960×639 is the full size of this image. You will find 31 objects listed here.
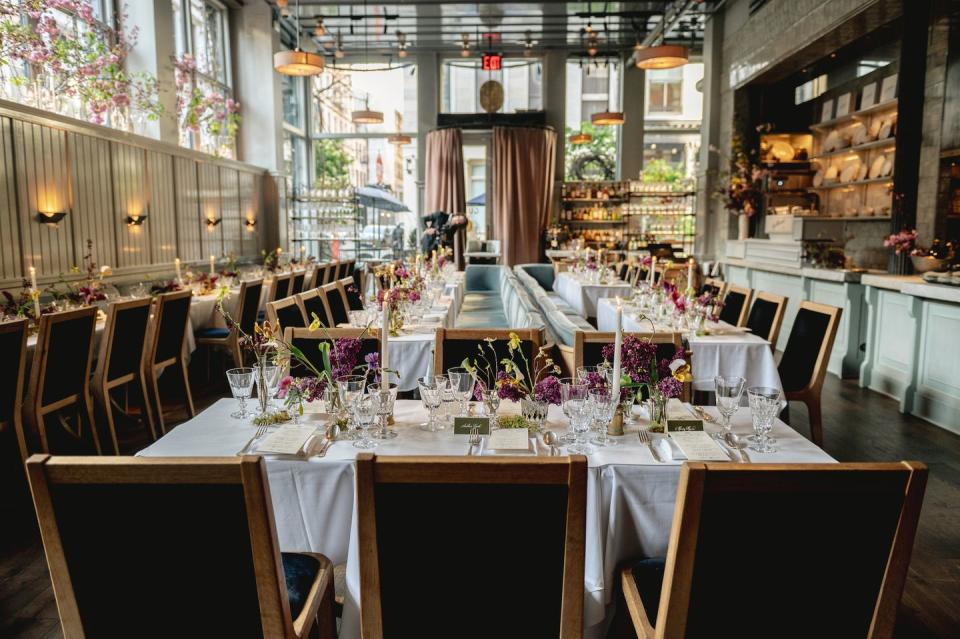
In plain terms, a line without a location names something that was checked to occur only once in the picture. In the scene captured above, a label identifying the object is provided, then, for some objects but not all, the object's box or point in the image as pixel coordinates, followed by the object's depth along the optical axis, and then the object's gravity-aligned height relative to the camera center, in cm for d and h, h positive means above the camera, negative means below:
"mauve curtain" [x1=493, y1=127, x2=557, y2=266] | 1320 +86
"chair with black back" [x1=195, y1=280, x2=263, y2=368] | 555 -80
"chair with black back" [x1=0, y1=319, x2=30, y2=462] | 318 -69
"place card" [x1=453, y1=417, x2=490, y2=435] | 213 -61
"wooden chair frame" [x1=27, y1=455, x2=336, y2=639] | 123 -47
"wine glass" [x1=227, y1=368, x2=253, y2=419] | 229 -51
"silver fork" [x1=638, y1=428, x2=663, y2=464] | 195 -64
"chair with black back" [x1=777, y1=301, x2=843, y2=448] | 385 -75
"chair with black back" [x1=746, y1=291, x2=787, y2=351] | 445 -59
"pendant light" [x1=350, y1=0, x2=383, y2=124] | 1109 +188
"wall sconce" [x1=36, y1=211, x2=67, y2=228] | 619 +13
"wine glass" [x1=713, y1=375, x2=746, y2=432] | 216 -52
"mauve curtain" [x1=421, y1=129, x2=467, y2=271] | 1341 +118
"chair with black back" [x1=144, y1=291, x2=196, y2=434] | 436 -73
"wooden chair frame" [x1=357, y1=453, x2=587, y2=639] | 123 -44
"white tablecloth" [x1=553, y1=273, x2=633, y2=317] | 752 -69
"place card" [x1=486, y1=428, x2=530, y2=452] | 199 -63
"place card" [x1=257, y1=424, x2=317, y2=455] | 192 -62
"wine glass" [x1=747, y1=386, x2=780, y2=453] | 201 -55
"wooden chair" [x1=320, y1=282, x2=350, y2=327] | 547 -60
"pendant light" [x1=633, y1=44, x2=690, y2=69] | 674 +175
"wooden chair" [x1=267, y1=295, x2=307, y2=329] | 371 -50
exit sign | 1110 +278
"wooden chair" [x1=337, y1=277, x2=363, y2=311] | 578 -88
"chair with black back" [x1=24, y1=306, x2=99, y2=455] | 338 -75
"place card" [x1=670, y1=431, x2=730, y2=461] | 189 -62
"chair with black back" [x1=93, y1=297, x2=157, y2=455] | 388 -73
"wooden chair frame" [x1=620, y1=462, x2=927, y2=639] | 122 -54
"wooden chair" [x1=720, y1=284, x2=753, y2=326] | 522 -58
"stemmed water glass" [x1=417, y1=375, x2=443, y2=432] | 220 -53
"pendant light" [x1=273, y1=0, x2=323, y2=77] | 696 +174
